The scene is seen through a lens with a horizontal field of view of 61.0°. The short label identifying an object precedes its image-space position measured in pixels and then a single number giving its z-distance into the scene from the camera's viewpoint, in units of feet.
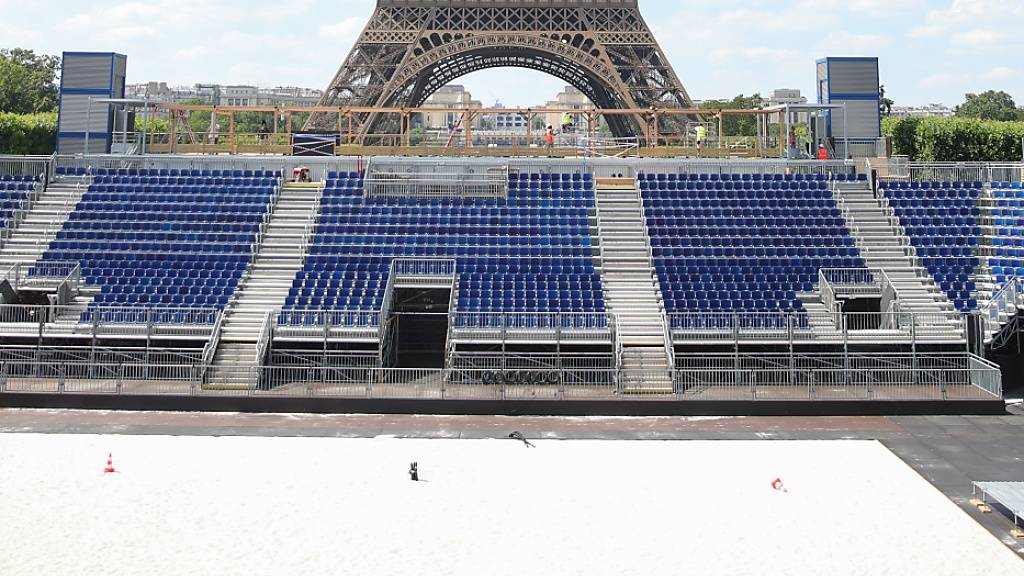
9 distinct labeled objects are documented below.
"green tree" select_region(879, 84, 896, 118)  358.43
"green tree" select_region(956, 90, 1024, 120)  410.72
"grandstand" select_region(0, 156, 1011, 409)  87.35
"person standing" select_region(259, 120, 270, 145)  143.36
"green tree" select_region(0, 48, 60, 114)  264.31
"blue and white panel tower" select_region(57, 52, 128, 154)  134.10
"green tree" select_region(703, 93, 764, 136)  360.89
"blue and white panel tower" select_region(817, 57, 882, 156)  136.15
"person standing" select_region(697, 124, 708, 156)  146.76
